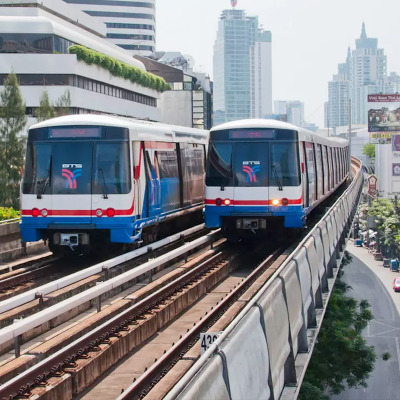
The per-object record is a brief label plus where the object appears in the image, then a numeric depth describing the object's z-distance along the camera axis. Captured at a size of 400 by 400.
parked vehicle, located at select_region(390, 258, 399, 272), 100.00
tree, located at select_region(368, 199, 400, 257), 93.31
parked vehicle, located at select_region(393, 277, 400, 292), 84.74
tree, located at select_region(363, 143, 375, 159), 193.75
